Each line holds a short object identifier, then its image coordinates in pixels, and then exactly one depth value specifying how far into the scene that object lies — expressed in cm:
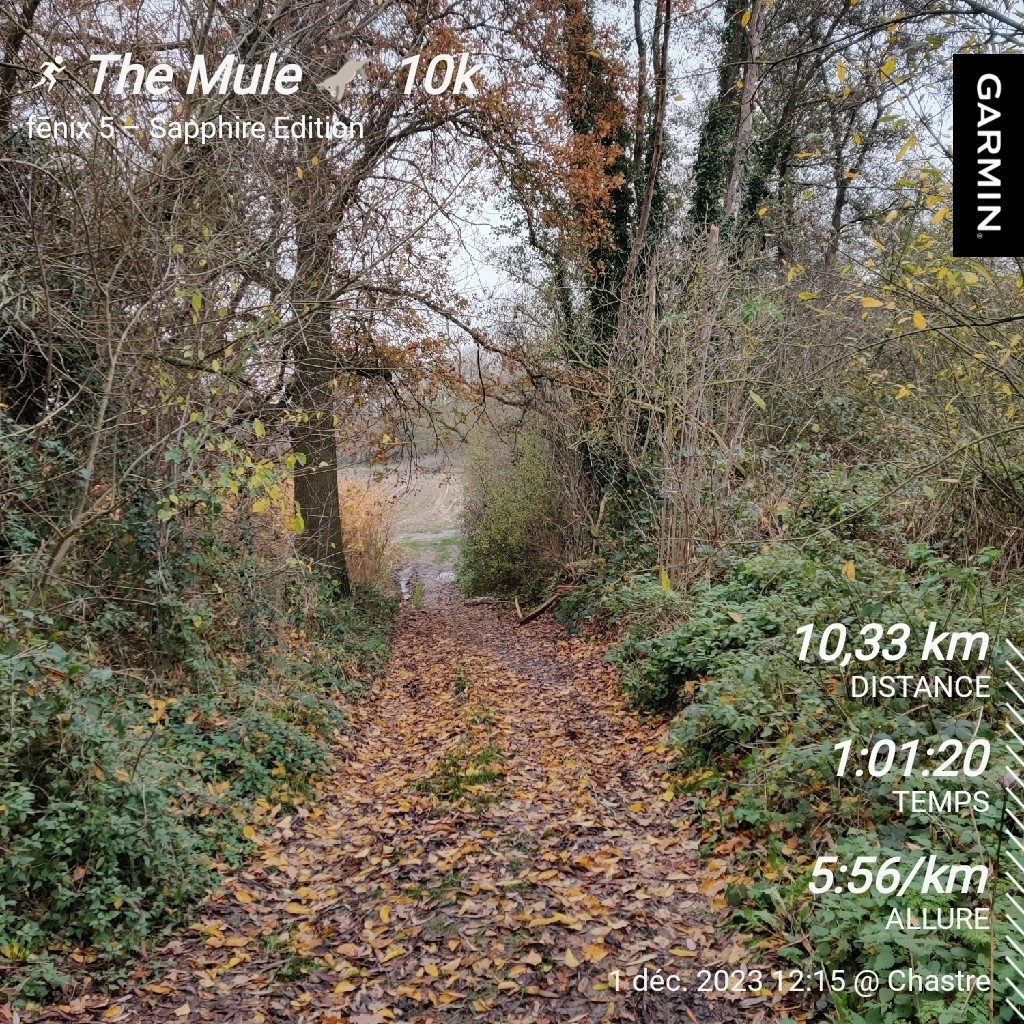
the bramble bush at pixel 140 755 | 367
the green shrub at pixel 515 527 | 1481
